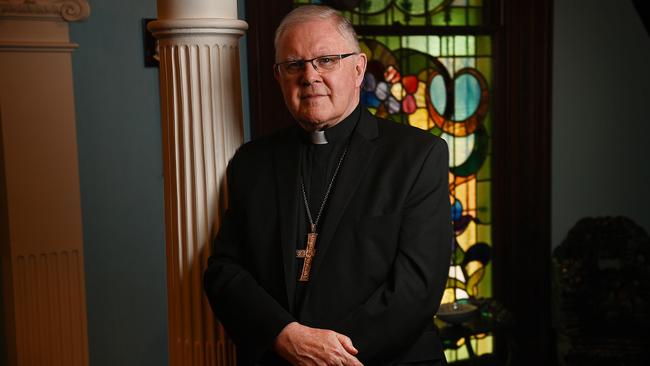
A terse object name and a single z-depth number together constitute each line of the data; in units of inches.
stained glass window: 182.7
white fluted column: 91.3
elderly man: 83.1
